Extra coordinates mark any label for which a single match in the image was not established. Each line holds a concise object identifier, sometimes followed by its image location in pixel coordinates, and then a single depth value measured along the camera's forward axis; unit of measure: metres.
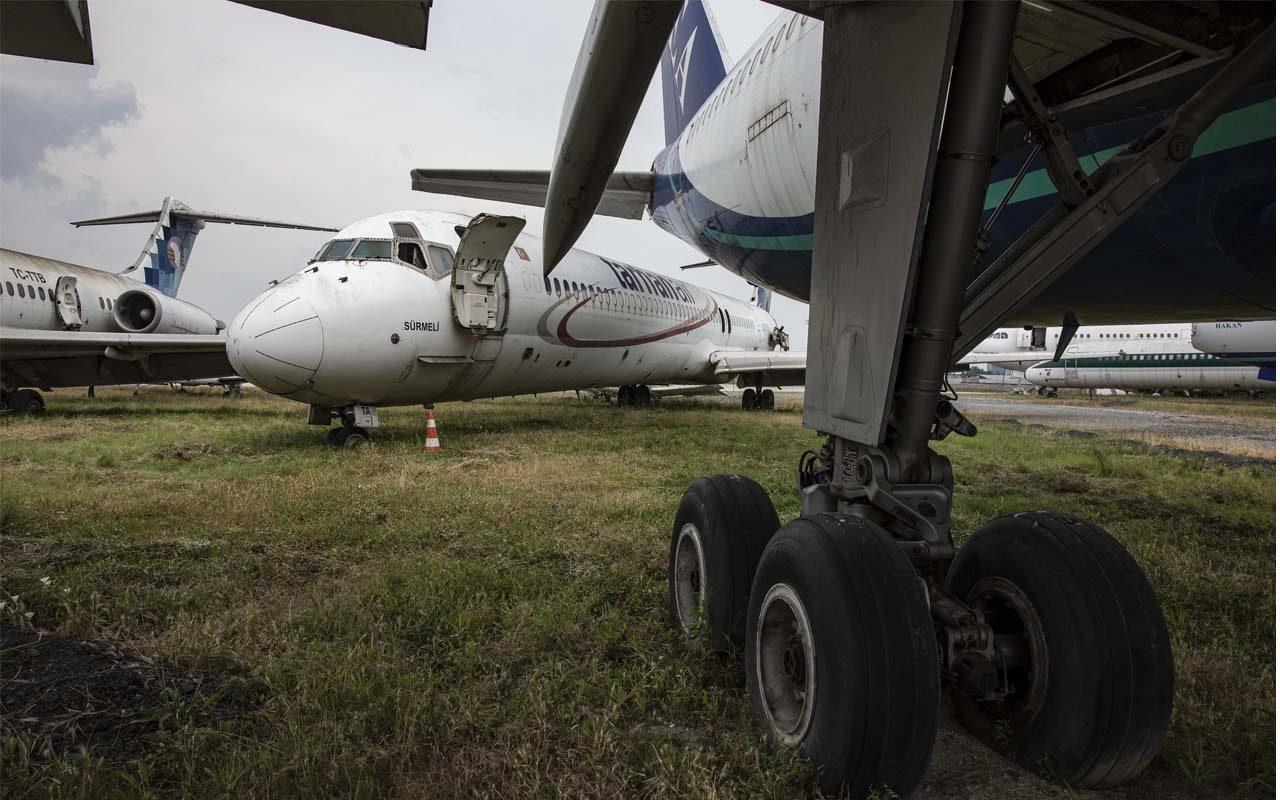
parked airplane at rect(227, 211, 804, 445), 7.52
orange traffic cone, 8.29
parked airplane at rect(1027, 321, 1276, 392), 19.91
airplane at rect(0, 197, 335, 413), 12.06
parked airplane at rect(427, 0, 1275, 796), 1.71
